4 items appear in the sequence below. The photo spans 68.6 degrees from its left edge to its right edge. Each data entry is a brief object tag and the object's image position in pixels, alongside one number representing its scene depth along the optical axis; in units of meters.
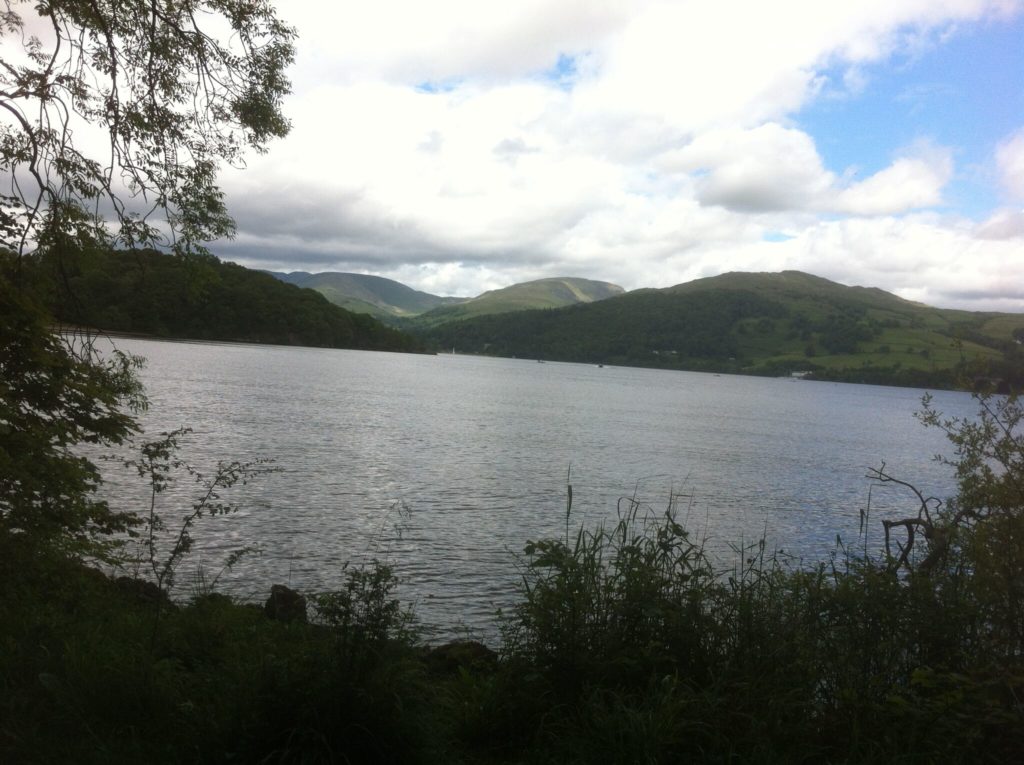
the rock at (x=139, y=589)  10.49
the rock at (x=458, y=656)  9.85
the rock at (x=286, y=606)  11.66
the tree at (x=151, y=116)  9.17
